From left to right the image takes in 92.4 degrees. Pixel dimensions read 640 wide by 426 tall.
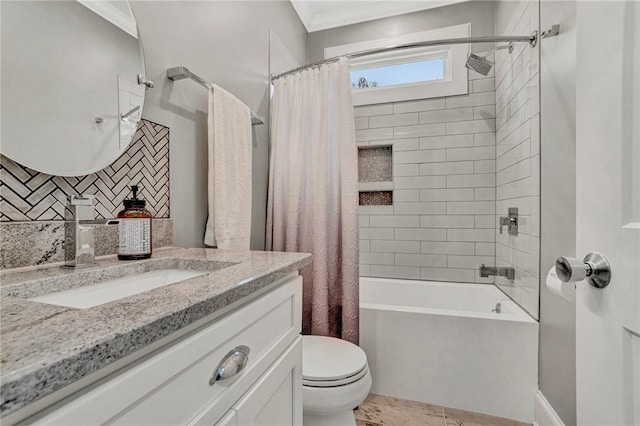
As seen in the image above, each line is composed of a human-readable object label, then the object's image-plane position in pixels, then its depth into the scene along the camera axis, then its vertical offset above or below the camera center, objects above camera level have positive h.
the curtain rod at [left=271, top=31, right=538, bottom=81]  1.77 +1.01
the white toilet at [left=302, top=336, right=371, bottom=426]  1.20 -0.68
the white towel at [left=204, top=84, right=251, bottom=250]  1.30 +0.18
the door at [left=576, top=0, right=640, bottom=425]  0.43 +0.02
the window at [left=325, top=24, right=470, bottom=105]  2.39 +1.21
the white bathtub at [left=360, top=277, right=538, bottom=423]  1.57 -0.77
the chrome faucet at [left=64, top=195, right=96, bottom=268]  0.76 -0.05
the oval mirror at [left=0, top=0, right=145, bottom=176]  0.69 +0.34
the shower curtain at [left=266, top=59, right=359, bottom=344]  1.66 +0.12
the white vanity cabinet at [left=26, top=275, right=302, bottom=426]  0.36 -0.26
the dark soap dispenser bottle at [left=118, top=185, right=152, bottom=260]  0.89 -0.06
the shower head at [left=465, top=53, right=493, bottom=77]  1.89 +0.95
